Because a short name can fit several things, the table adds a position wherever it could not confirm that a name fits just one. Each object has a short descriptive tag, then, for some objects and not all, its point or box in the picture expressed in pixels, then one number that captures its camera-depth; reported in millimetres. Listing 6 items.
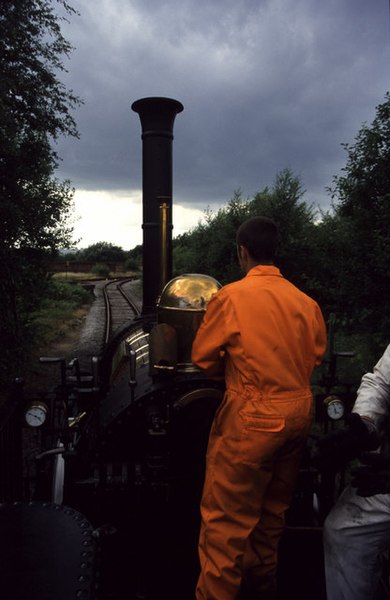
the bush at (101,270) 50562
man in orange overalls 2240
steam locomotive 3006
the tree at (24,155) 8930
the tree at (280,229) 18672
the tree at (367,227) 9367
